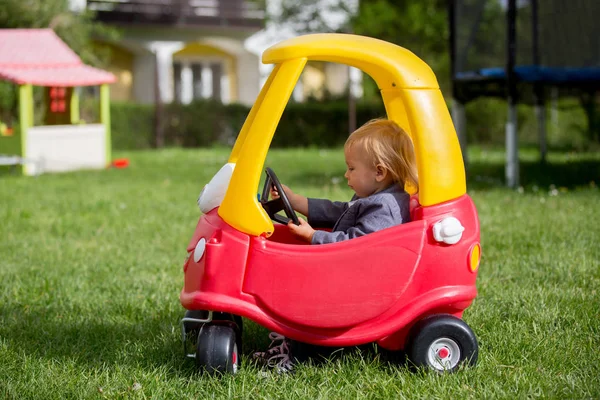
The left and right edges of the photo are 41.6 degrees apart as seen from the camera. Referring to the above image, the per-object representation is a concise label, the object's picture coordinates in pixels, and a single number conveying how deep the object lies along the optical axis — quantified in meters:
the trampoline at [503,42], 8.12
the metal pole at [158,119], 16.19
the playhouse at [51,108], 10.65
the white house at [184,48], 20.80
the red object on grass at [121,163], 11.33
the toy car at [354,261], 2.60
